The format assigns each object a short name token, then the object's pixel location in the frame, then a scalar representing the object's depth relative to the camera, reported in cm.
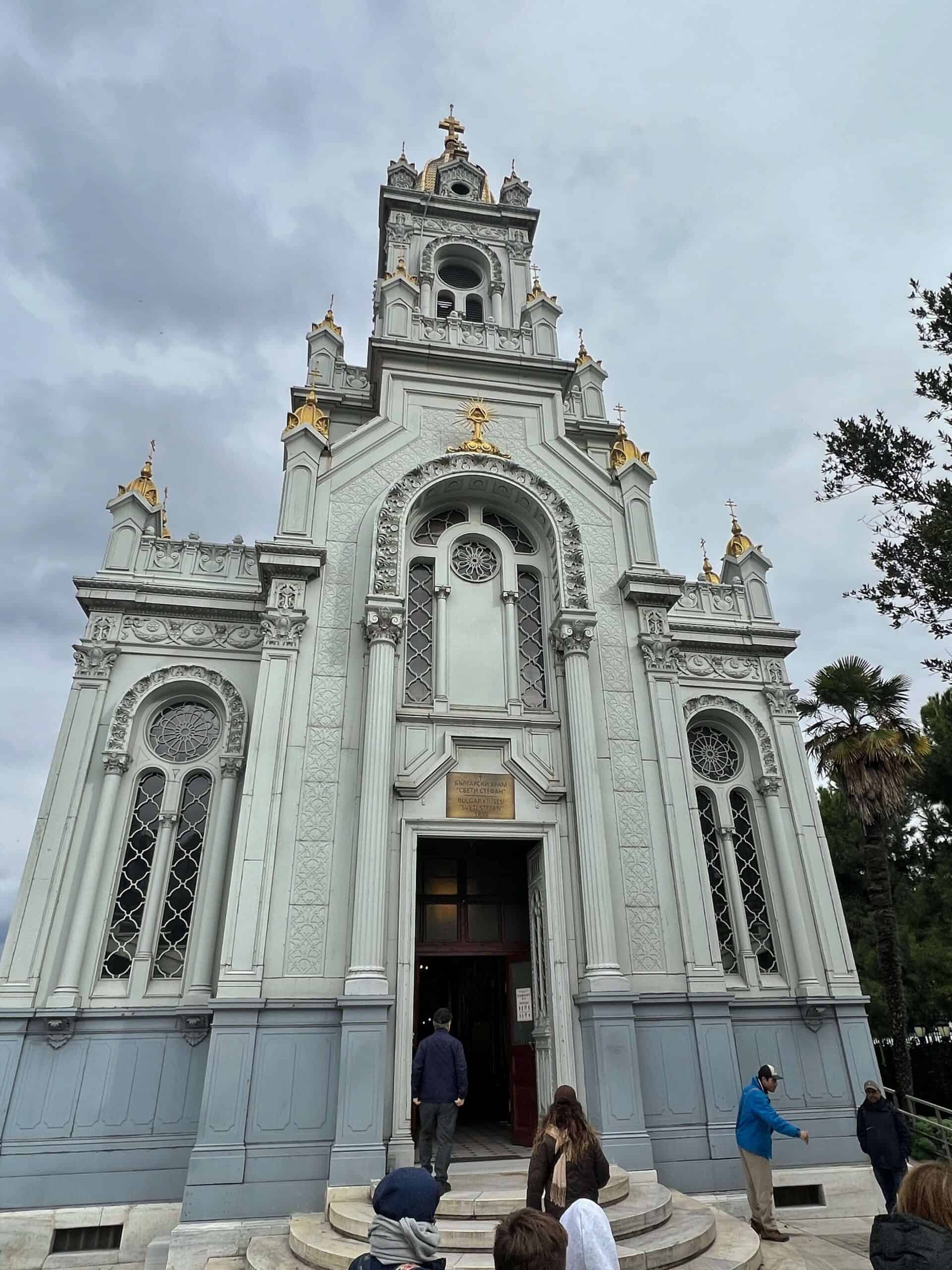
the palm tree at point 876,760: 1623
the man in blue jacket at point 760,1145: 921
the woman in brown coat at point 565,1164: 510
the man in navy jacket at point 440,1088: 842
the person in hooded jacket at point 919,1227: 266
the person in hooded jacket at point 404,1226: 306
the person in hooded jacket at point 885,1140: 870
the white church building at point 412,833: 1024
